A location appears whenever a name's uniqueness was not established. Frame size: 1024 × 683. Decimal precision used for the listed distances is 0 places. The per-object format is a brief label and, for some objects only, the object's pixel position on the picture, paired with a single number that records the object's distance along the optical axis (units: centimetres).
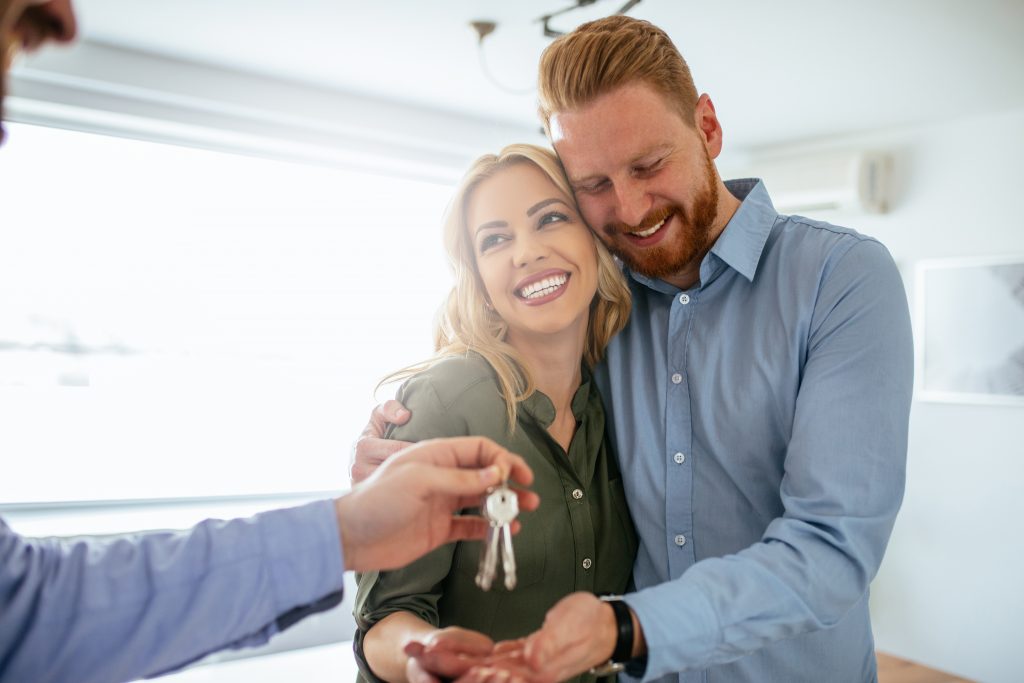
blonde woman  144
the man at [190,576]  85
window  376
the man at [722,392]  110
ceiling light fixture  286
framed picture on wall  430
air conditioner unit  478
